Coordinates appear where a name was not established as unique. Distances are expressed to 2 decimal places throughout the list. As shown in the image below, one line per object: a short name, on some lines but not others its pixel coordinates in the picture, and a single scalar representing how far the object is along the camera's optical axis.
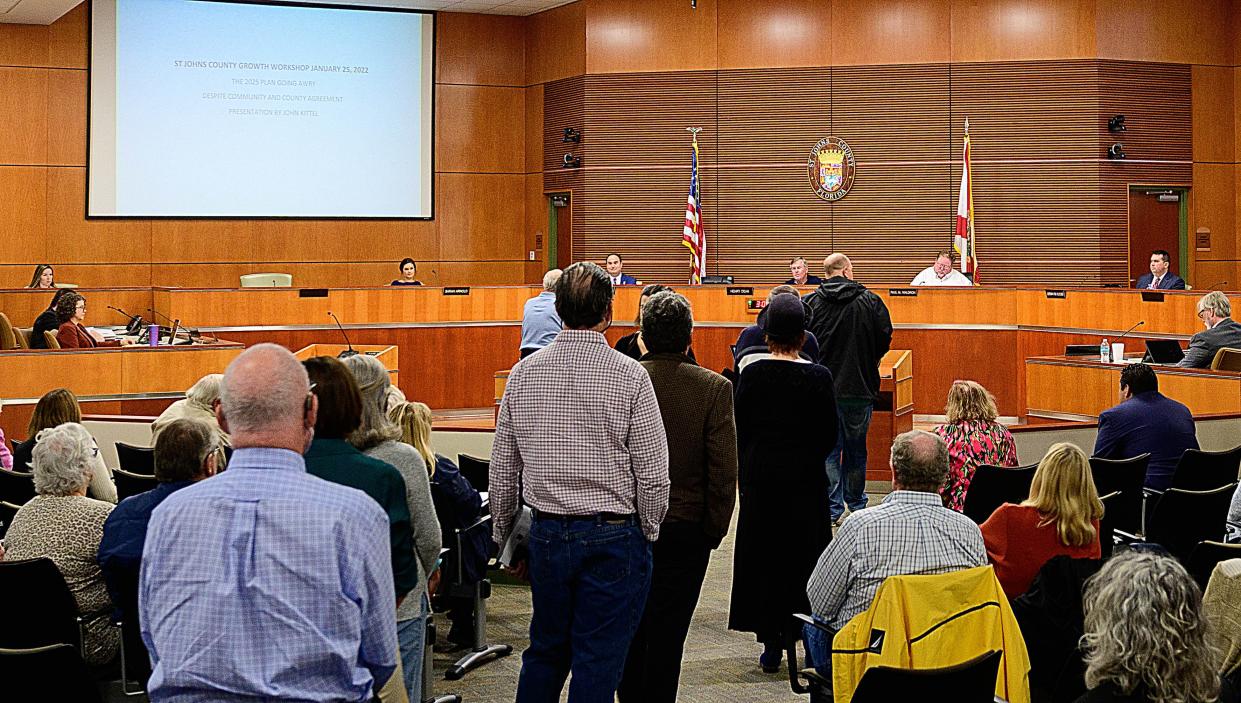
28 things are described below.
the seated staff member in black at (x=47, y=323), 10.33
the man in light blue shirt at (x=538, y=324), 8.87
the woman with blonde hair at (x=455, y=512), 4.71
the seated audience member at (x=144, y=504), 3.70
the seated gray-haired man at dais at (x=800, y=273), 12.94
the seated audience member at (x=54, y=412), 5.52
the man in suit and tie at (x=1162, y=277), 12.66
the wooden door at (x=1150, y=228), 14.91
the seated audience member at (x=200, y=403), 5.63
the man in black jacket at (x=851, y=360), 7.91
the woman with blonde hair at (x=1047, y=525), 4.00
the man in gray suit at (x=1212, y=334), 8.88
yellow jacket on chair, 3.21
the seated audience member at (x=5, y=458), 6.17
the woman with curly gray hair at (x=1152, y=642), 2.52
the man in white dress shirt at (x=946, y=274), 13.55
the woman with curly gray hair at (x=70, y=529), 4.00
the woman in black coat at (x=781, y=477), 4.73
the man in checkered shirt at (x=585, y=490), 3.53
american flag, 15.14
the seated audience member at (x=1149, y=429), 6.32
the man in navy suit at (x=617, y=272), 14.22
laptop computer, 9.63
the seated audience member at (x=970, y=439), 5.66
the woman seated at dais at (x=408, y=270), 14.89
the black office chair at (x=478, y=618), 5.20
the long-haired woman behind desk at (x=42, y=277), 13.29
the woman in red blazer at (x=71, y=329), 9.88
